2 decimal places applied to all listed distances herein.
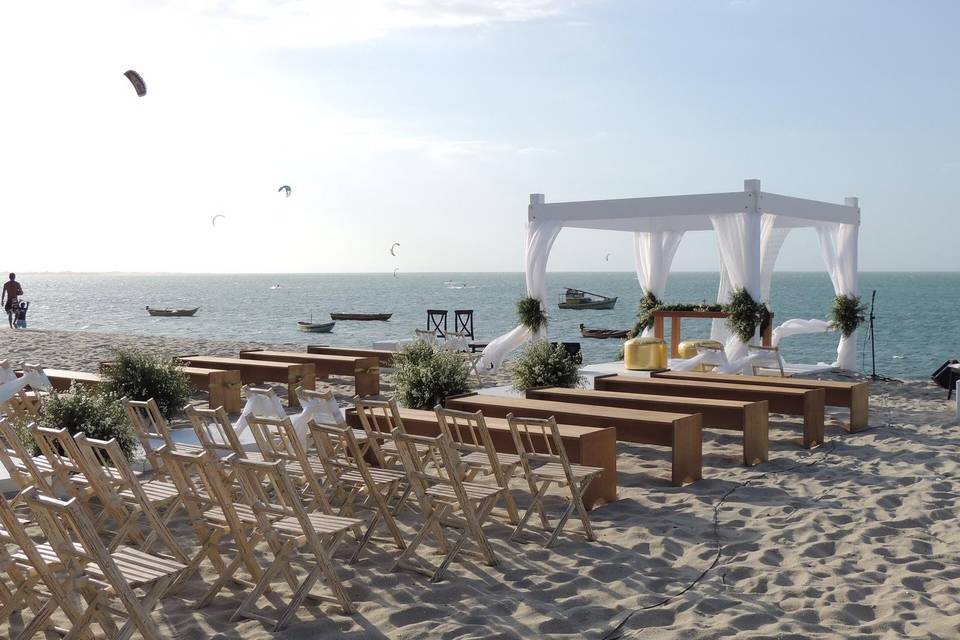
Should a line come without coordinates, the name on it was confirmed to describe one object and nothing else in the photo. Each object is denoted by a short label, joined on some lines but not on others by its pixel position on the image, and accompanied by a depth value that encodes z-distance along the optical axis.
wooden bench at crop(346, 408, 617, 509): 5.12
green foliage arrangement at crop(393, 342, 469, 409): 7.68
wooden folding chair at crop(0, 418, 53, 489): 3.50
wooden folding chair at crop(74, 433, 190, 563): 3.31
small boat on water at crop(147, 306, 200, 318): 51.42
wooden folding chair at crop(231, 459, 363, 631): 3.27
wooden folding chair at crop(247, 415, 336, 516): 4.14
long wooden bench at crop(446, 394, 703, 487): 5.66
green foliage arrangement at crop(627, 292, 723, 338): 12.19
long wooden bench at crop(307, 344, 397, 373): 11.16
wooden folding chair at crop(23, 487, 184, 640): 2.63
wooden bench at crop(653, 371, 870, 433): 7.43
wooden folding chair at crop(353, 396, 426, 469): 4.36
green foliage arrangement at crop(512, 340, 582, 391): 8.84
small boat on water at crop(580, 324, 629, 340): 30.25
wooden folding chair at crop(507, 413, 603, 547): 4.38
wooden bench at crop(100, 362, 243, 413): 8.75
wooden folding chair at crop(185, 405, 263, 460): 3.98
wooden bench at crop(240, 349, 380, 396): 9.74
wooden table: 11.44
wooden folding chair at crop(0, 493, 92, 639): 2.65
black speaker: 9.85
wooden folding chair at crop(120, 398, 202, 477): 4.13
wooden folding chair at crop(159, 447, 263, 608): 3.36
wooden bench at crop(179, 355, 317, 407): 9.23
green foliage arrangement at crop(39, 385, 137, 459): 5.78
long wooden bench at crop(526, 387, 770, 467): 6.27
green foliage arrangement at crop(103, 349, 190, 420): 7.68
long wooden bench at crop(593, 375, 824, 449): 6.93
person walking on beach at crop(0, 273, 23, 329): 18.16
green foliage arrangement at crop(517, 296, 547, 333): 11.40
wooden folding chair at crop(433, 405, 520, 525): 4.23
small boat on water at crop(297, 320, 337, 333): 39.67
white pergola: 10.38
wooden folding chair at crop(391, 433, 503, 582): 3.91
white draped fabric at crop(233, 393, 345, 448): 5.29
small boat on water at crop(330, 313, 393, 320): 44.88
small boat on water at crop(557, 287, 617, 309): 61.69
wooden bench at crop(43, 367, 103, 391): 8.41
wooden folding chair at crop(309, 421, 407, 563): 4.22
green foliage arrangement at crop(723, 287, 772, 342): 10.48
